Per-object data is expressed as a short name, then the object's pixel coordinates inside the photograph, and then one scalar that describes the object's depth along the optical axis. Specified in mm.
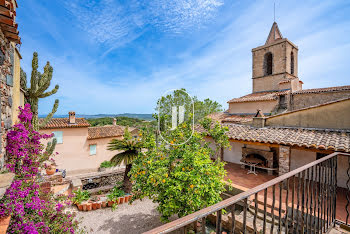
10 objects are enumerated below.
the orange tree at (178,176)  4074
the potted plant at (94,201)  7602
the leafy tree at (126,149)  8433
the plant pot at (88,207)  7457
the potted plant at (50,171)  9859
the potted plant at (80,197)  7532
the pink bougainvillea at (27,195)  2701
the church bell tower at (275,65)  16875
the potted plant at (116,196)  7875
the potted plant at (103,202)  7762
